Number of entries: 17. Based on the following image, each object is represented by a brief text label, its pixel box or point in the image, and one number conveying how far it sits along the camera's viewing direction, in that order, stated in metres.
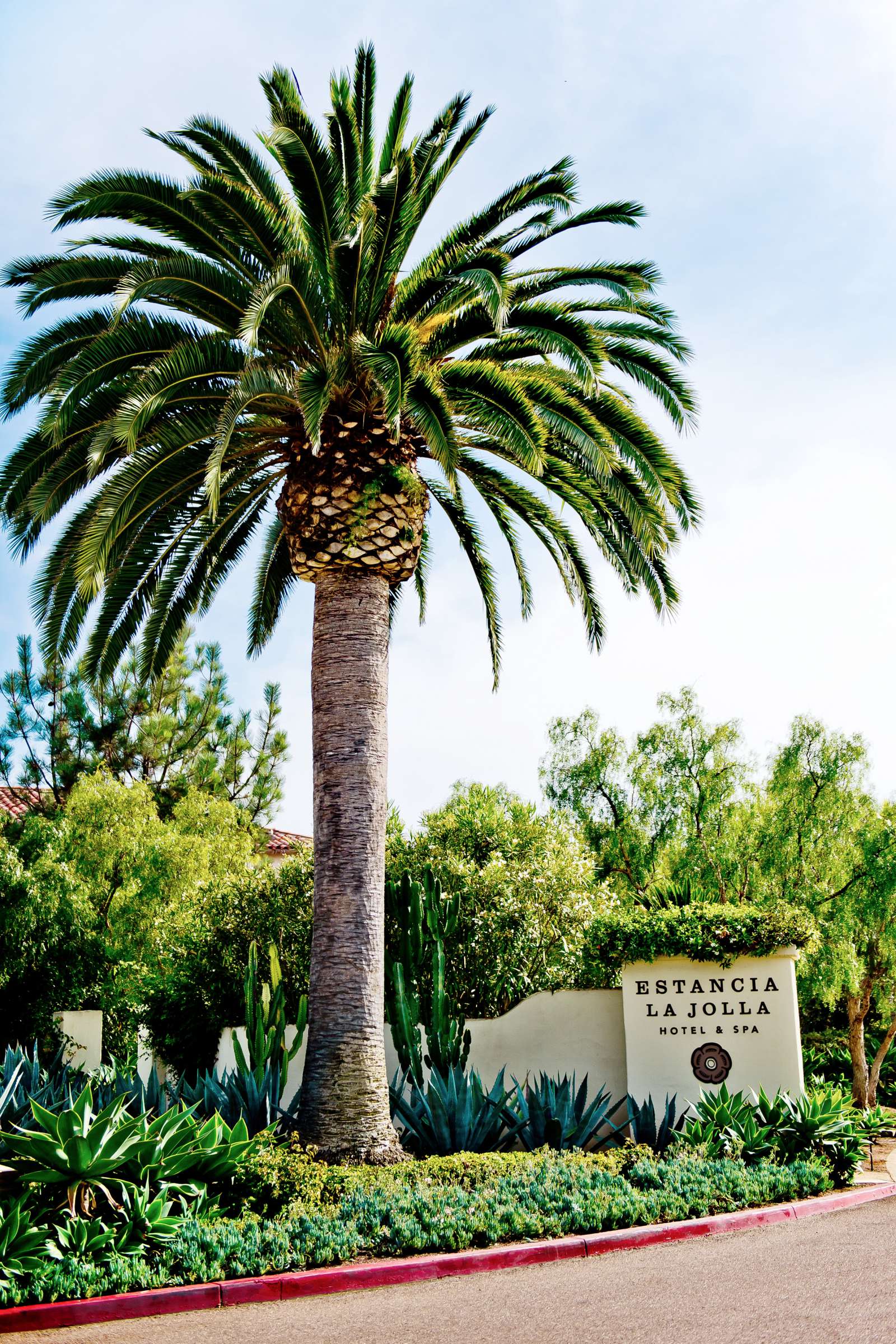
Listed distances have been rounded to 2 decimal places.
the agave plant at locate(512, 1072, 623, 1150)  11.43
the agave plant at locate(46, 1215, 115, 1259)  7.66
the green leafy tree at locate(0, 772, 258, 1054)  17.81
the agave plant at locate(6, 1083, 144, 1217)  7.93
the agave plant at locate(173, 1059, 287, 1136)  11.12
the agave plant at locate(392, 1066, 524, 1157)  11.31
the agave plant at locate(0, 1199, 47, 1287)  7.25
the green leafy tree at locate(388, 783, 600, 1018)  16.25
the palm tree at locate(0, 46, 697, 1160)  10.98
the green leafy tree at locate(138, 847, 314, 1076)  16.70
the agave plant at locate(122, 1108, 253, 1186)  8.54
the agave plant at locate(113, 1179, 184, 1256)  7.95
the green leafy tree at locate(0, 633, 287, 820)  25.61
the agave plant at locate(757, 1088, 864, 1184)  11.88
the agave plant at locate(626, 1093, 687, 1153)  11.91
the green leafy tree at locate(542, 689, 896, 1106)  20.75
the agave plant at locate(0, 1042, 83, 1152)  11.07
